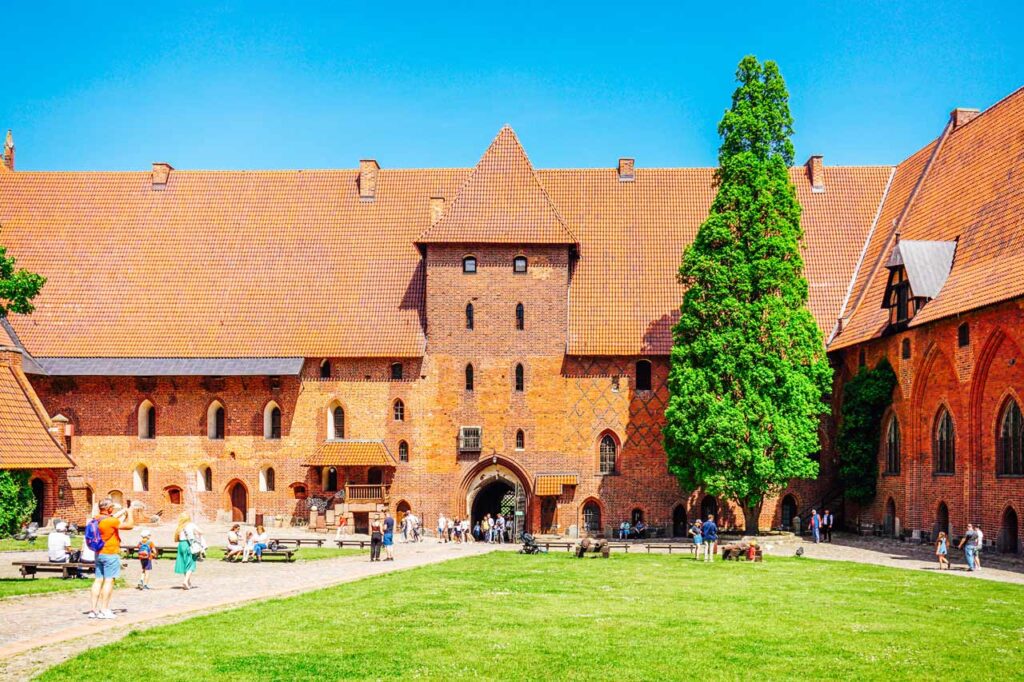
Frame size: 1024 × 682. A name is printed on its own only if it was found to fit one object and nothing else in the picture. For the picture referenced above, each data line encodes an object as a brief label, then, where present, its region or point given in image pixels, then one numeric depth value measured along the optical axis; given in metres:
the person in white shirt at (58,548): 25.78
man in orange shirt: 18.34
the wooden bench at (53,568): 24.42
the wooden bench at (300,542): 36.50
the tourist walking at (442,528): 42.72
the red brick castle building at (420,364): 44.41
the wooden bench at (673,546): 35.75
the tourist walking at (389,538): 32.59
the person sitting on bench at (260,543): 30.88
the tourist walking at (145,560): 23.17
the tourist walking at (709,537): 32.02
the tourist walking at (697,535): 33.31
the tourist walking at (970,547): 29.44
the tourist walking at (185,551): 23.23
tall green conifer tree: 38.56
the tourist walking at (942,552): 29.91
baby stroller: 35.31
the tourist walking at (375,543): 31.95
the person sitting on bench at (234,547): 31.27
